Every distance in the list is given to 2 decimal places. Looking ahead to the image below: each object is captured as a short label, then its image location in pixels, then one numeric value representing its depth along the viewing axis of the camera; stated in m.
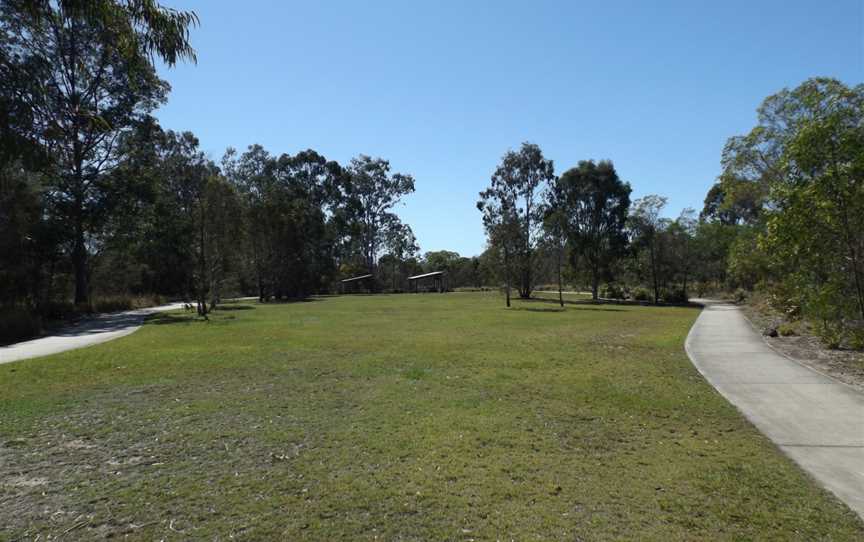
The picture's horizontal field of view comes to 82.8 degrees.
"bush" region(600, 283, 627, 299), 49.55
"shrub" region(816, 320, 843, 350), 11.77
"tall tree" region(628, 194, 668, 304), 46.50
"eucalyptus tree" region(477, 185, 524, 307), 37.75
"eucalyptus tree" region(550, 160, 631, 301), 49.31
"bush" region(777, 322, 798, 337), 15.48
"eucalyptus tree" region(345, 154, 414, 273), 77.62
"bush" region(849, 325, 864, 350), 10.84
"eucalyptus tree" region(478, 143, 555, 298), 47.12
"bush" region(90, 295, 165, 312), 29.61
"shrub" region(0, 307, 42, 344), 16.23
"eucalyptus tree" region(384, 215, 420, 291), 80.19
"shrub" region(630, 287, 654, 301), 46.16
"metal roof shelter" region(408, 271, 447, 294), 68.56
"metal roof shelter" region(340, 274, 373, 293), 65.81
